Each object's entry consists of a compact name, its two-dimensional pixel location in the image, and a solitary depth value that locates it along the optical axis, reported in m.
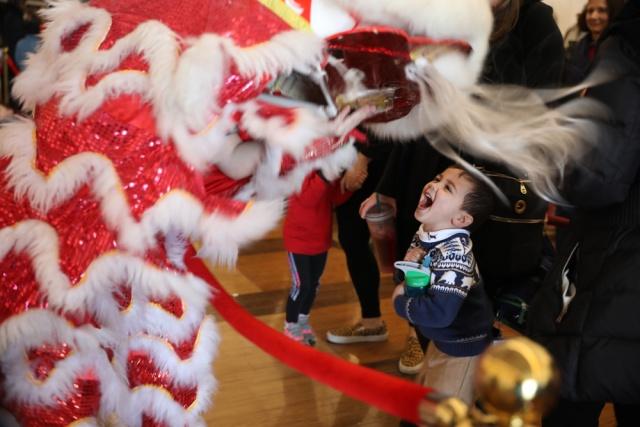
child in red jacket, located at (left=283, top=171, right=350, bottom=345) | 2.42
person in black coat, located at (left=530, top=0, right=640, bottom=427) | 1.33
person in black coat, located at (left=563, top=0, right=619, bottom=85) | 3.11
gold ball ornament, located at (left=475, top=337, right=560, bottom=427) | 0.65
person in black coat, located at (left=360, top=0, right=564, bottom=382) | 1.73
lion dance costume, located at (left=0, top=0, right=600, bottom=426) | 0.96
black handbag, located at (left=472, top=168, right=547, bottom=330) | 1.85
